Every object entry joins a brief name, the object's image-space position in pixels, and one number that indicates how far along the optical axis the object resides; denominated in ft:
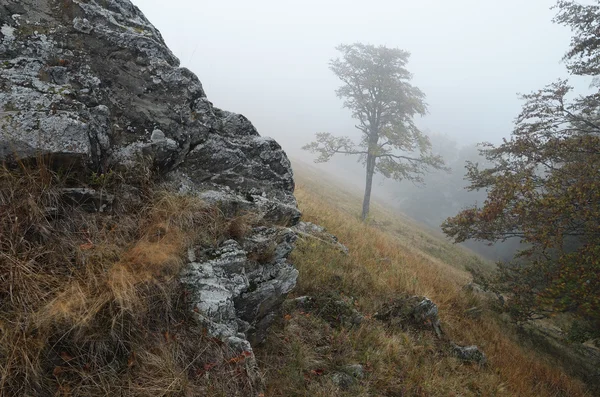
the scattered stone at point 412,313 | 18.31
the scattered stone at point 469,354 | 18.12
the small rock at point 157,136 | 12.31
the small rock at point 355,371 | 12.87
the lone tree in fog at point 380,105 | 67.92
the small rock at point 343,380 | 12.05
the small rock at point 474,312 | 25.27
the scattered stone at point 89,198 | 9.96
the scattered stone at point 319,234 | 23.34
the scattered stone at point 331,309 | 15.66
